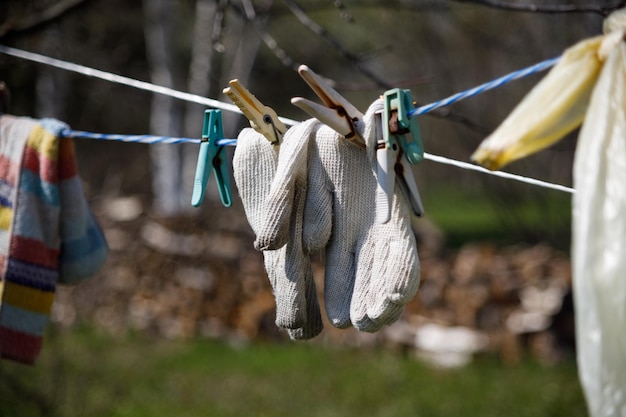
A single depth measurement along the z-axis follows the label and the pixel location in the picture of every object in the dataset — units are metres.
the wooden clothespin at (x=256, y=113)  1.30
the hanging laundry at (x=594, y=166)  1.14
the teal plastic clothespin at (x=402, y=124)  1.26
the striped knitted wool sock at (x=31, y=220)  1.47
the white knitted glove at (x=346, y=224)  1.26
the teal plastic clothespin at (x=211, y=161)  1.37
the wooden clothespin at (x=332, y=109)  1.26
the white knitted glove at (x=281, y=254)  1.30
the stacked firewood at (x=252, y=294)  5.86
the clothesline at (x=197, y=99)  1.20
